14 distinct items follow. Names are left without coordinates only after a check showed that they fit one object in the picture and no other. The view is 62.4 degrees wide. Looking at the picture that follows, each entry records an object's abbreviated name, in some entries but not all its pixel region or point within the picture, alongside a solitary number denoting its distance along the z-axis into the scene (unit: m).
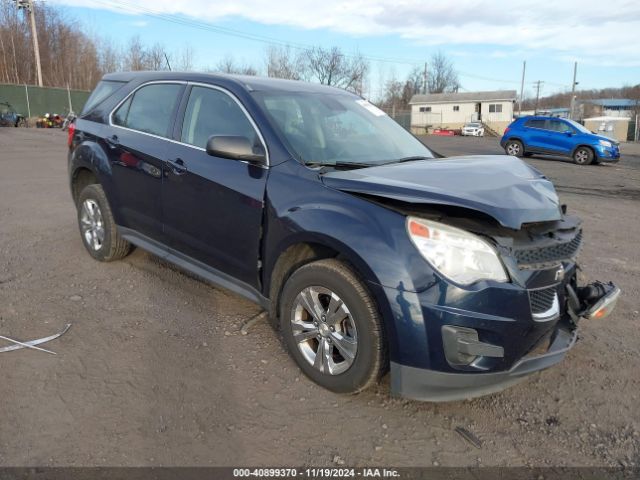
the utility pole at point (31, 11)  36.97
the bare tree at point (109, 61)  56.72
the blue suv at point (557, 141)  18.16
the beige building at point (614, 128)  42.67
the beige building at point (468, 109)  66.56
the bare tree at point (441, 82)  90.00
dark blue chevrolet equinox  2.64
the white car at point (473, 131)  50.41
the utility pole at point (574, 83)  72.81
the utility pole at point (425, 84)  84.75
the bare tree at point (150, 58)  46.88
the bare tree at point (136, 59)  54.09
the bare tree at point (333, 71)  60.48
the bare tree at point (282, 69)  54.72
